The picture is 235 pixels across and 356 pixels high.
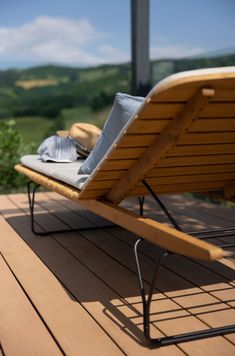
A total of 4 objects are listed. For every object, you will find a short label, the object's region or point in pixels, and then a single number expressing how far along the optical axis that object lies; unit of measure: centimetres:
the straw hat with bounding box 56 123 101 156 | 382
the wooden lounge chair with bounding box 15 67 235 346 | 184
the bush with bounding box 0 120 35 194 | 551
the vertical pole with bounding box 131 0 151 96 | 487
